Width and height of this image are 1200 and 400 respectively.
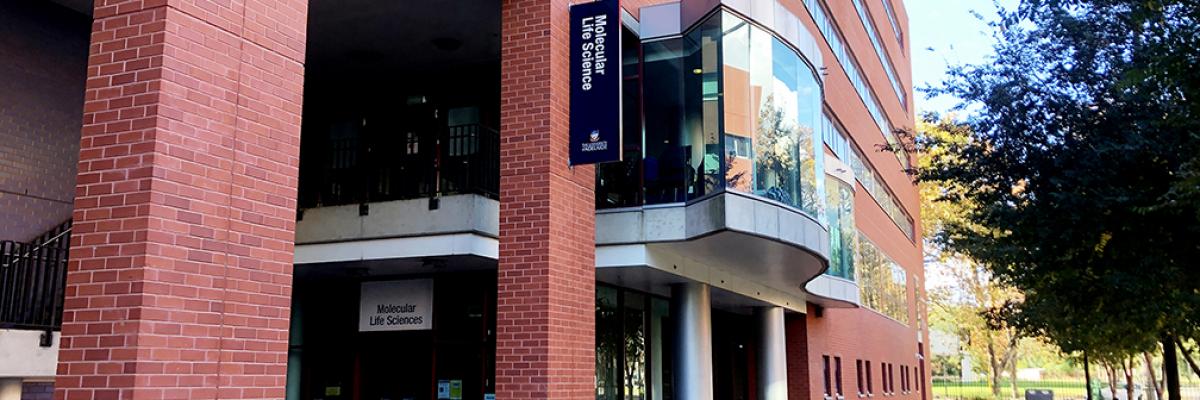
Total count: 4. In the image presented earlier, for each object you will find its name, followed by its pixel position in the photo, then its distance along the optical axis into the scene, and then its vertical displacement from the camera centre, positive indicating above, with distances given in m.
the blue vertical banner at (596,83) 10.97 +3.32
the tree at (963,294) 54.09 +5.14
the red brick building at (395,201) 5.87 +1.92
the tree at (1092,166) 12.43 +3.06
